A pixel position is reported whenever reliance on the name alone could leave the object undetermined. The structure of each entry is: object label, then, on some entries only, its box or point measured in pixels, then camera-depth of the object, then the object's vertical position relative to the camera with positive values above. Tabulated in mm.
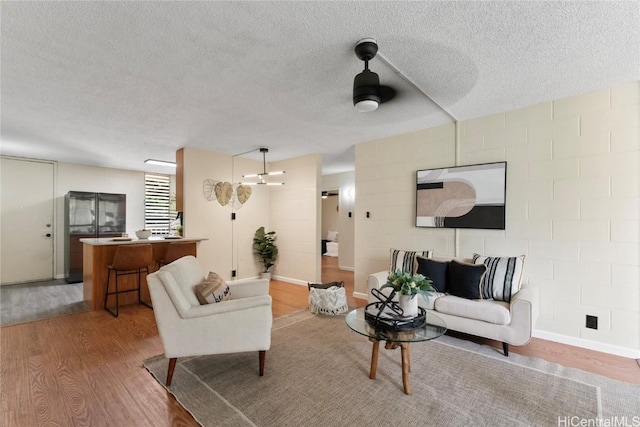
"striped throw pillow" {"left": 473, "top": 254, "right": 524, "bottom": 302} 2874 -647
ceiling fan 2018 +946
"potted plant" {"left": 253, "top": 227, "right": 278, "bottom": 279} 5902 -716
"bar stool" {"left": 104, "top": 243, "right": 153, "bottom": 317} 3830 -623
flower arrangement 2258 -555
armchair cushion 2418 -663
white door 5547 -139
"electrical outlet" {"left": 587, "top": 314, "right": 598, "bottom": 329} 2816 -1047
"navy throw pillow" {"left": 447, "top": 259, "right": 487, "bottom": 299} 2924 -665
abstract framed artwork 3346 +225
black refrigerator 5695 -133
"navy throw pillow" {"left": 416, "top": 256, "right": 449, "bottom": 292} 3205 -645
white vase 2299 -723
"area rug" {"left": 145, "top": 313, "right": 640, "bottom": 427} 1857 -1295
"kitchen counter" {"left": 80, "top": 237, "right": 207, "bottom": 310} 4082 -779
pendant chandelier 4989 +903
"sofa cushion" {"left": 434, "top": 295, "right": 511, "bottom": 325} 2633 -901
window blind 7242 +249
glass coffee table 2080 -888
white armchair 2182 -834
